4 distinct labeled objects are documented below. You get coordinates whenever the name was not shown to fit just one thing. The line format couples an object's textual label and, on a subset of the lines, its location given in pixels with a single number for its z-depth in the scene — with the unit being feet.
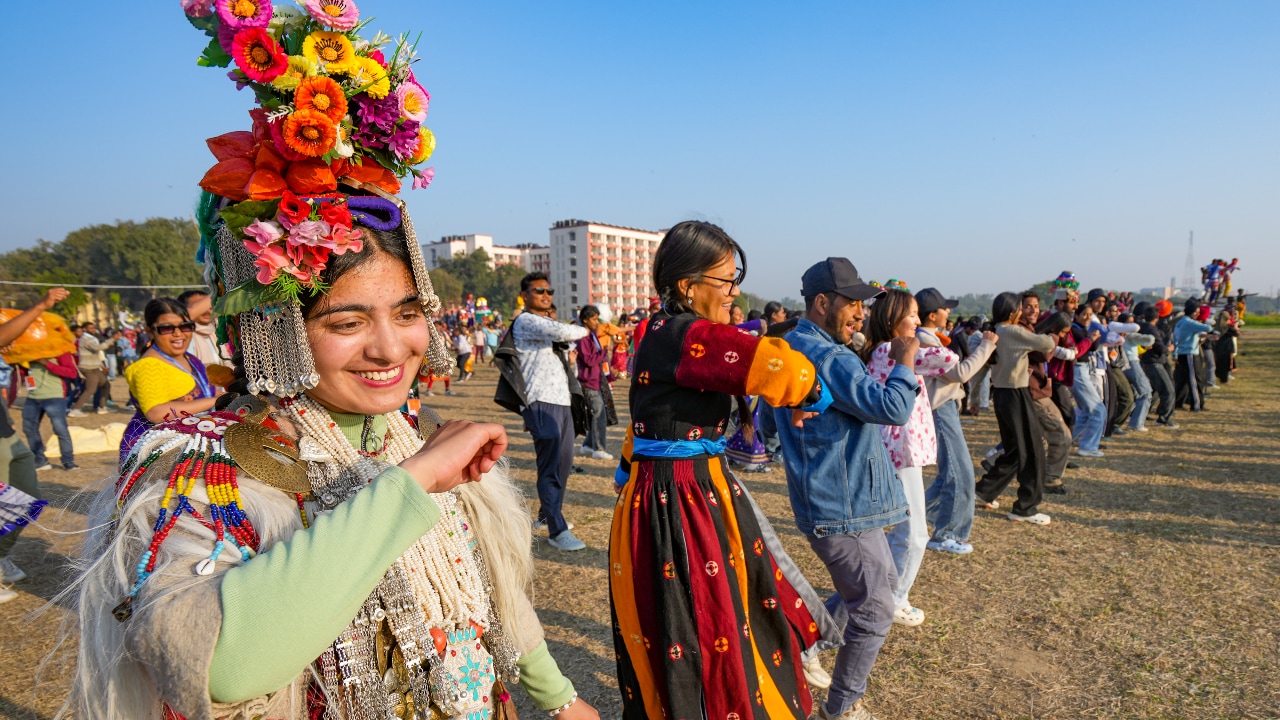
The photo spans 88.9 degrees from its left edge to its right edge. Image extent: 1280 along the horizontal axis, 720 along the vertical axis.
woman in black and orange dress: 7.68
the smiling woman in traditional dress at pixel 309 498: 3.25
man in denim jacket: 9.75
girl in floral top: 13.44
